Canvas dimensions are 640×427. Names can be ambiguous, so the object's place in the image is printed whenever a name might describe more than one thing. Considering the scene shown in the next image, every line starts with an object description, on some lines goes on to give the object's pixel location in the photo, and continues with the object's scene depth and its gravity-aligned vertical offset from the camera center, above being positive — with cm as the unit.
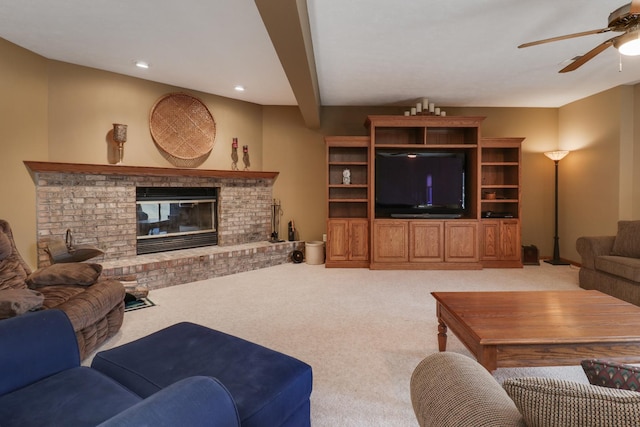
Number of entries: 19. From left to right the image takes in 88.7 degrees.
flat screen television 520 +49
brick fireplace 360 -9
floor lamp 514 -18
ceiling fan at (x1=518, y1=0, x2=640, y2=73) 200 +119
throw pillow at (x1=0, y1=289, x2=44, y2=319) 185 -53
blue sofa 78 -61
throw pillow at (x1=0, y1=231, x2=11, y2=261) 245 -27
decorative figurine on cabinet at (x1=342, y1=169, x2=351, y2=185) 539 +56
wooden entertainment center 499 -12
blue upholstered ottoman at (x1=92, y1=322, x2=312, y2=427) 121 -66
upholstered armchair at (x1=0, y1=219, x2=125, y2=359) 216 -59
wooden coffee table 166 -64
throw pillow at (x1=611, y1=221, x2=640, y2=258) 355 -32
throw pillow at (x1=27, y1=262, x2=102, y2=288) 252 -51
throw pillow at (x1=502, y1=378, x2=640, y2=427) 58 -36
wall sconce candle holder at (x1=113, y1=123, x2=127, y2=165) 386 +91
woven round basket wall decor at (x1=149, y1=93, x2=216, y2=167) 433 +114
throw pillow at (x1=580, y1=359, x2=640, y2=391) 72 -37
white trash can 532 -69
